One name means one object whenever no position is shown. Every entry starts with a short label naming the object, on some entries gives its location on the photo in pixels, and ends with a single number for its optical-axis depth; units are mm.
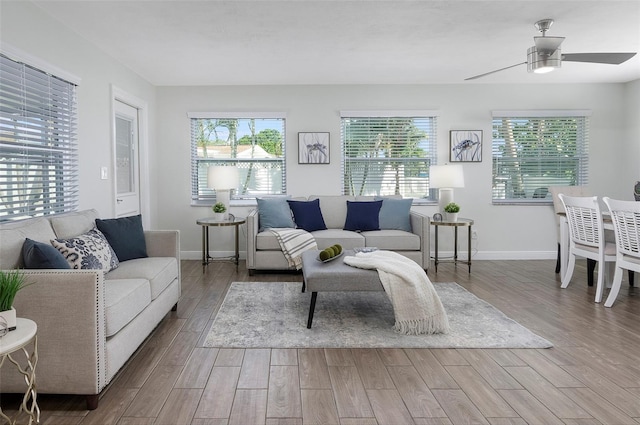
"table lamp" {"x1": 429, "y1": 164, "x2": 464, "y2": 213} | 5297
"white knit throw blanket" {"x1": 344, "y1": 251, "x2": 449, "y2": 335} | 3053
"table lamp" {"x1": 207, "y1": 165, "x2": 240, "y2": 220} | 5324
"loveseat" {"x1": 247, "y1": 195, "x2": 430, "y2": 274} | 4902
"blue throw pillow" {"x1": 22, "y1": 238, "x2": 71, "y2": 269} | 2234
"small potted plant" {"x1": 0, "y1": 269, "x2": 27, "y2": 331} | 1713
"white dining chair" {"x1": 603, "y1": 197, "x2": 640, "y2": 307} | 3475
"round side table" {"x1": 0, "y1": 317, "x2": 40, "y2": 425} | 1592
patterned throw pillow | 2646
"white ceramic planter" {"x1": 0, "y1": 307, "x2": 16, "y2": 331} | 1694
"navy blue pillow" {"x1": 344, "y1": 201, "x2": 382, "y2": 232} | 5230
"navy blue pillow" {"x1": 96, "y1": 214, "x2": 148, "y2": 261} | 3314
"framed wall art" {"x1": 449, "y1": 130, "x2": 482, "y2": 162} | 5883
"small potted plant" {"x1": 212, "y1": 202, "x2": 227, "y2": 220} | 5348
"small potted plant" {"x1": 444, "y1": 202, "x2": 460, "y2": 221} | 5258
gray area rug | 2889
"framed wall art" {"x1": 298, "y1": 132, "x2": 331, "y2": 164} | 5848
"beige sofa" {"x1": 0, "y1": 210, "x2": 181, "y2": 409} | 2033
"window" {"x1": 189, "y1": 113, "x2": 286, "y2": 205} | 5930
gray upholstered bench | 3090
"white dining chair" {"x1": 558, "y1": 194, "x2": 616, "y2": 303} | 3865
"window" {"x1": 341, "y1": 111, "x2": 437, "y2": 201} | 5938
